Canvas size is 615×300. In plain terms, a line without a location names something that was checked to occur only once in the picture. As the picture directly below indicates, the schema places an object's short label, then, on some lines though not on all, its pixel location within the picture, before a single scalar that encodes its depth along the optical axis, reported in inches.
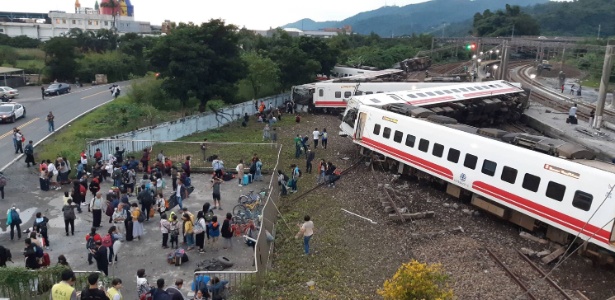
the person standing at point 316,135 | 1018.7
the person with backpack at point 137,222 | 561.6
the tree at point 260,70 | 1589.6
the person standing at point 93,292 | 331.6
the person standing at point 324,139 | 1036.5
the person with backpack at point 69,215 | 566.6
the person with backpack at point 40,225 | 531.2
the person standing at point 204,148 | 892.0
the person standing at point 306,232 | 536.1
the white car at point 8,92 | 1593.3
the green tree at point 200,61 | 1294.3
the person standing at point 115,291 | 353.0
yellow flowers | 316.5
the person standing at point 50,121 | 1101.1
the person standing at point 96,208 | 581.8
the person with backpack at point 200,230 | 537.0
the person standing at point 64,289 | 338.3
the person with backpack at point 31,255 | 446.3
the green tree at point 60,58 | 2102.6
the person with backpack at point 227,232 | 543.3
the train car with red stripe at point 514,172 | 509.7
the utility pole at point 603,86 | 1037.0
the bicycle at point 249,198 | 672.4
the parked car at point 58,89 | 1726.1
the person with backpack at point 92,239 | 484.5
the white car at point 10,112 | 1180.5
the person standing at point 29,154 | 821.2
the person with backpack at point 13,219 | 557.7
